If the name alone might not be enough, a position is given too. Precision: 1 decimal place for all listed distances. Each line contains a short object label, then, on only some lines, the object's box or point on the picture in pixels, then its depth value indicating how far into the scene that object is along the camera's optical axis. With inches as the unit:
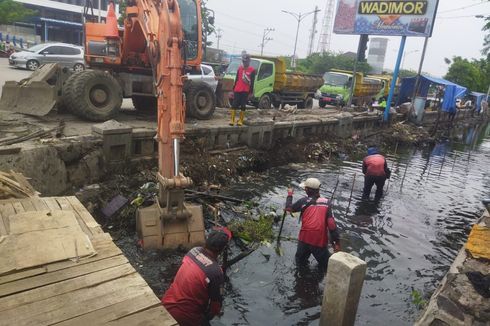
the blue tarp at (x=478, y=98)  1419.8
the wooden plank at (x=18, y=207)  153.1
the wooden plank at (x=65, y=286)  101.5
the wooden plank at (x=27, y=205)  156.9
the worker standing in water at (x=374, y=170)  365.4
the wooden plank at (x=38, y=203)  159.3
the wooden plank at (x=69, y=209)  145.5
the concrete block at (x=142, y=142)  338.3
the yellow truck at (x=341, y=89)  920.9
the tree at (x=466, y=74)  1619.1
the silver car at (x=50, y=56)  825.5
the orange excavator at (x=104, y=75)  353.4
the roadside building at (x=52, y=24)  1635.1
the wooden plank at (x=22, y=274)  109.1
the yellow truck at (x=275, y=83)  671.1
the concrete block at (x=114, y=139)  309.3
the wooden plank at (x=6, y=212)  134.9
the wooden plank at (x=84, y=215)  147.6
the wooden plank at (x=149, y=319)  101.4
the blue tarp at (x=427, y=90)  951.6
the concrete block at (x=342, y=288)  146.9
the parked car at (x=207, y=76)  644.2
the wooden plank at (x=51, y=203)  162.1
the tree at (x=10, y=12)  1187.3
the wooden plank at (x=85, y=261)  111.0
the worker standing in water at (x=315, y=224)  219.5
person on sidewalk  399.6
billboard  701.9
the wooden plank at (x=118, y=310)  99.4
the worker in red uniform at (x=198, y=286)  139.3
